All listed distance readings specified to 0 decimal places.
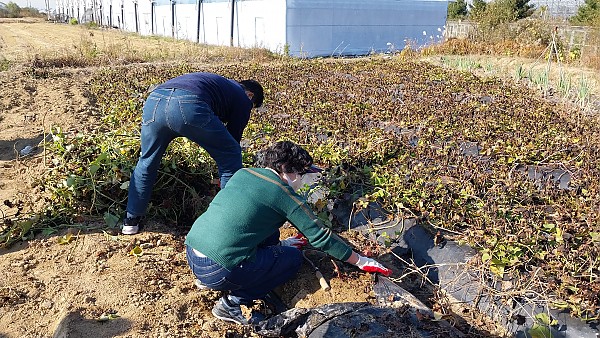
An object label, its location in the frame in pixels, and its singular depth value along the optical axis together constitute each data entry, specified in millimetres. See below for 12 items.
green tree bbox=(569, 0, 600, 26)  21344
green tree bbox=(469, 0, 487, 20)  17202
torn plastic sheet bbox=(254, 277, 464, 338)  2199
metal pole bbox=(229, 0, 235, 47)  19250
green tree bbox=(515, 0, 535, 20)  22720
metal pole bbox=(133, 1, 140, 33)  31431
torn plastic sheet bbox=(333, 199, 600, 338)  2330
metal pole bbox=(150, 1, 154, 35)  28166
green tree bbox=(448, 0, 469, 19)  33688
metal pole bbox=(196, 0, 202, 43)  21816
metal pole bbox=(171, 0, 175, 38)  24953
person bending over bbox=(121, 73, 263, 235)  3051
